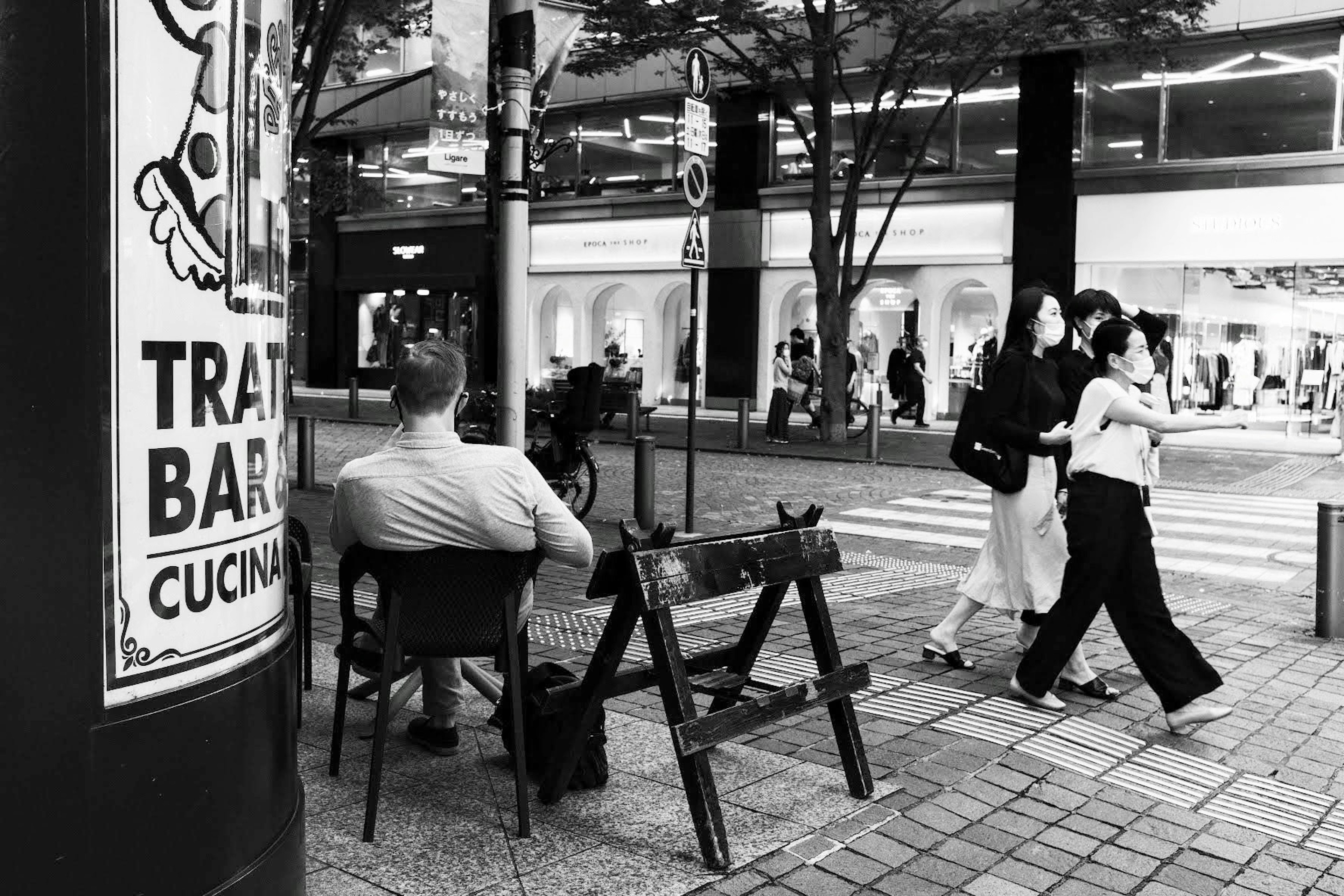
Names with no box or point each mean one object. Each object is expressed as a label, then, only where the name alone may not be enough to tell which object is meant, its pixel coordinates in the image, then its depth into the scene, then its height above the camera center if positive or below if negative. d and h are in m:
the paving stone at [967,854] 4.00 -1.50
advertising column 2.56 -0.19
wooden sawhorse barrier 3.89 -0.92
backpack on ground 4.39 -1.26
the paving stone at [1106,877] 3.90 -1.52
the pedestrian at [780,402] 21.94 -0.55
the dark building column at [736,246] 30.02 +2.82
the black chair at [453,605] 4.00 -0.74
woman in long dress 6.14 -0.55
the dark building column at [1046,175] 25.45 +3.86
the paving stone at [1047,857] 4.03 -1.51
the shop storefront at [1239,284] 23.06 +1.68
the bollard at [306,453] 13.52 -0.93
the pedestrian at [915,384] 26.20 -0.26
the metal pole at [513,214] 8.31 +0.98
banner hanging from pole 9.32 +2.10
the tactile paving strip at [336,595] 7.74 -1.41
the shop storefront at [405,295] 35.97 +2.02
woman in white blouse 5.47 -0.76
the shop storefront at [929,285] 26.77 +1.85
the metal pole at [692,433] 10.53 -0.53
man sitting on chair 4.05 -0.39
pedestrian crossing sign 10.54 +0.99
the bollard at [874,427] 18.91 -0.81
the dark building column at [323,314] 39.62 +1.51
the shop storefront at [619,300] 32.06 +1.71
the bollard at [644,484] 11.39 -1.01
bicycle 12.45 -0.93
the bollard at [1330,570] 7.70 -1.16
